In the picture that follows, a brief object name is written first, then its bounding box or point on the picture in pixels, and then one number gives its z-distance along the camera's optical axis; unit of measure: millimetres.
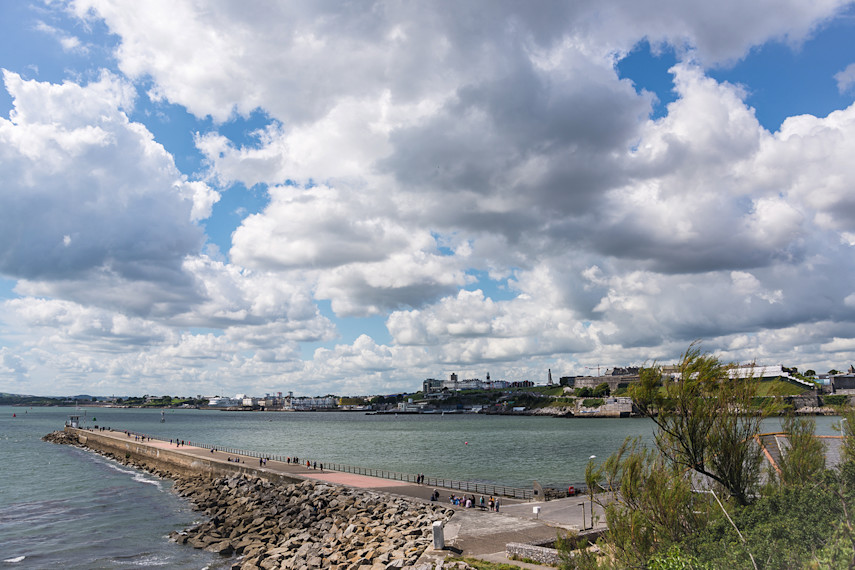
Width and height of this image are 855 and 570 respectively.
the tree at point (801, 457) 21641
